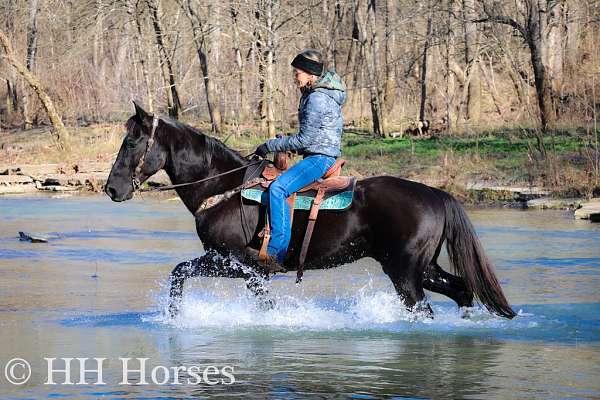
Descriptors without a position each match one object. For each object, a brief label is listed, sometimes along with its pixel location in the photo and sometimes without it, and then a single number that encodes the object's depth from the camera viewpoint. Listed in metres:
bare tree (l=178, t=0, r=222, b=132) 70.47
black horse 18.92
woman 18.68
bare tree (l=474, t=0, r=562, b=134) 56.41
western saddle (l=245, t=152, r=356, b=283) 19.15
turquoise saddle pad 19.08
